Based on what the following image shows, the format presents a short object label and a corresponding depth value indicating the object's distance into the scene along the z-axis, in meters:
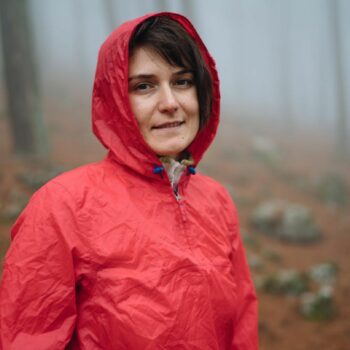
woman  1.25
